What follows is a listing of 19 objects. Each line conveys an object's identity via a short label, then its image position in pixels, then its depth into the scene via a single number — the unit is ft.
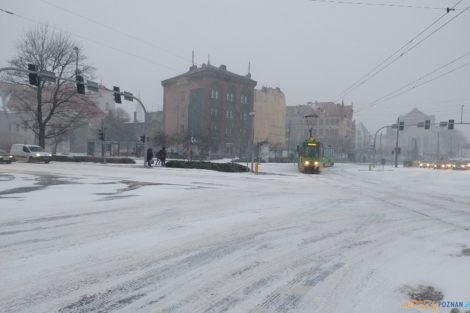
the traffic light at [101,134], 125.18
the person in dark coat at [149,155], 106.42
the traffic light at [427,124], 150.12
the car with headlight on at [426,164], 206.40
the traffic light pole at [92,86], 72.82
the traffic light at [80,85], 83.25
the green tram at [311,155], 110.42
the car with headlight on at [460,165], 190.90
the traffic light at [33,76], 73.31
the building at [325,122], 378.32
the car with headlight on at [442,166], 195.87
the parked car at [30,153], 123.44
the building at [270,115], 305.32
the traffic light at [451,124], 146.72
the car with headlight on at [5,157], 114.90
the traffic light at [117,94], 98.56
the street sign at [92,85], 87.20
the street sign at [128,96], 101.94
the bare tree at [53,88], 133.08
